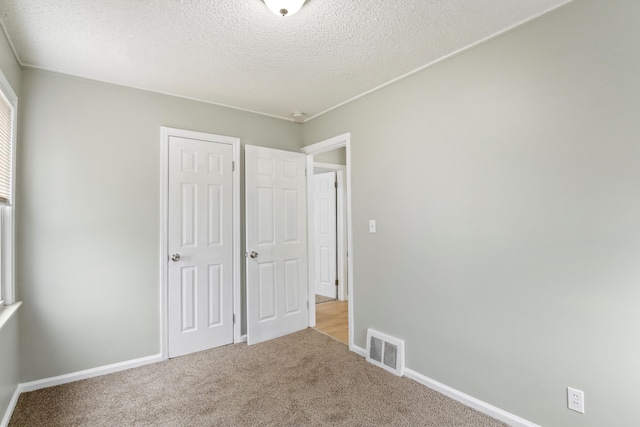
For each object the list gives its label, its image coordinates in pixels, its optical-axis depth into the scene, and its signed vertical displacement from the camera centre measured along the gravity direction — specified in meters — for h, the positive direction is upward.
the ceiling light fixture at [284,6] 1.60 +1.11
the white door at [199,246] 2.87 -0.24
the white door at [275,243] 3.22 -0.25
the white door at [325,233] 5.03 -0.23
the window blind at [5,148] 1.97 +0.49
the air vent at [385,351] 2.51 -1.11
